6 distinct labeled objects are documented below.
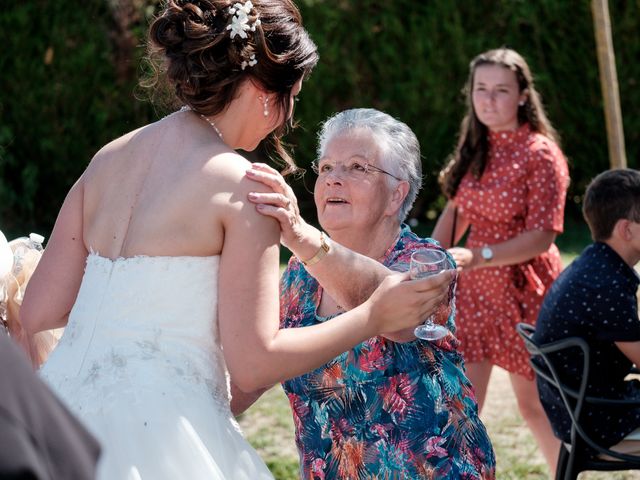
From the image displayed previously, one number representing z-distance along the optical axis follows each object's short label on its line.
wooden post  5.93
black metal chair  3.90
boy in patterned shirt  4.04
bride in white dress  2.37
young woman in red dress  5.32
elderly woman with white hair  3.11
